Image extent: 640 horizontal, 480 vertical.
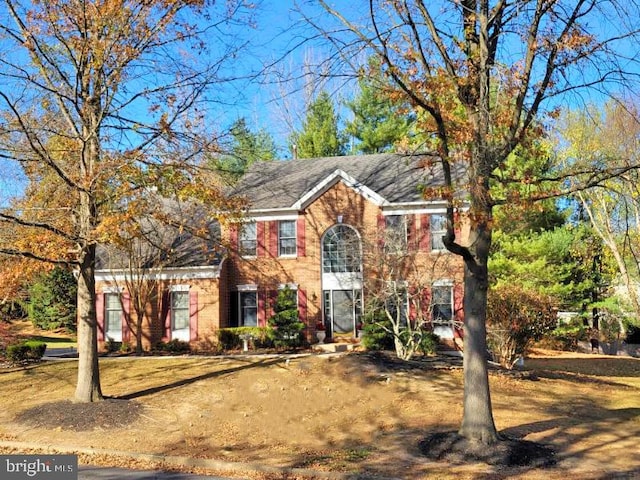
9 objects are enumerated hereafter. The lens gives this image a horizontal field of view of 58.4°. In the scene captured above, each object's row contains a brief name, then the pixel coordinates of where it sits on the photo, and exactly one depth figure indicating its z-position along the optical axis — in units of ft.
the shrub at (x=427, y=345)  65.21
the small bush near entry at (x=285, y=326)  72.79
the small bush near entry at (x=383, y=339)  65.41
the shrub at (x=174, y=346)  75.36
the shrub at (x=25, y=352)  63.16
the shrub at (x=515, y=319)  51.78
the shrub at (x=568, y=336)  92.38
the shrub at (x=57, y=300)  116.26
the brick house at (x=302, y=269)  74.84
